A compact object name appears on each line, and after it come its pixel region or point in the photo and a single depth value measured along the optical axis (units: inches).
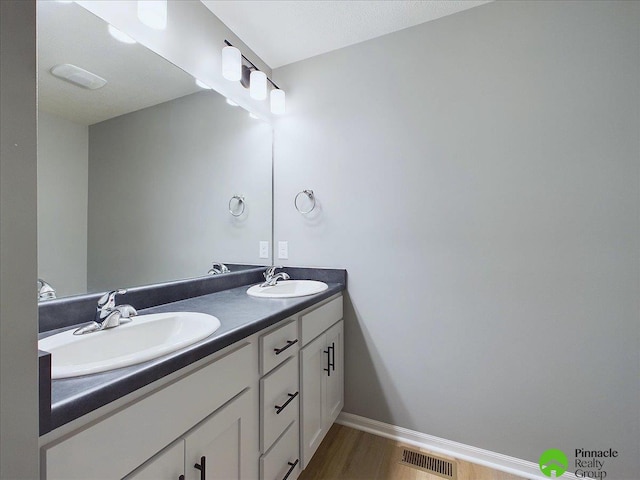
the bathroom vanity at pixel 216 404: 21.4
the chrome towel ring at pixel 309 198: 75.8
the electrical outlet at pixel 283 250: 79.2
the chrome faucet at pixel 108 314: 35.6
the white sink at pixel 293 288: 64.5
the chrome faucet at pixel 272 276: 68.7
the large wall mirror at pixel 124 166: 37.7
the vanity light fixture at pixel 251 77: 62.0
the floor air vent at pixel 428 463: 57.1
